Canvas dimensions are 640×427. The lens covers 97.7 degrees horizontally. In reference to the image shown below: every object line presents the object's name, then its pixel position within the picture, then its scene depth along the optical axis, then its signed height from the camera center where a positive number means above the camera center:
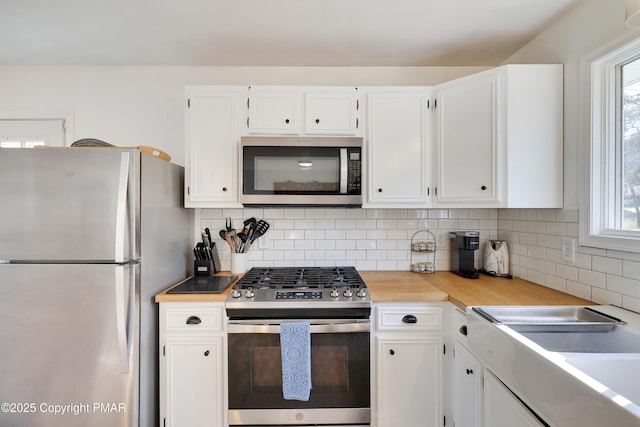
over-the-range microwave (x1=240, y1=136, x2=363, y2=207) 1.87 +0.29
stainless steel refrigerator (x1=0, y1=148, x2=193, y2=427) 1.43 -0.38
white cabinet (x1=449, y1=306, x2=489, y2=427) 1.36 -0.87
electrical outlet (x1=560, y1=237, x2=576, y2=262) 1.61 -0.20
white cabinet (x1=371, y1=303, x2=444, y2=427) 1.64 -0.89
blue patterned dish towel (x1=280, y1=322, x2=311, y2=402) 1.55 -0.83
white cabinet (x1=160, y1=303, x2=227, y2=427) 1.63 -0.88
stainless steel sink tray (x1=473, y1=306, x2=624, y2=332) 1.23 -0.49
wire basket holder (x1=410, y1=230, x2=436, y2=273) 2.24 -0.29
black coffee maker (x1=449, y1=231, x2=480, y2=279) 2.06 -0.29
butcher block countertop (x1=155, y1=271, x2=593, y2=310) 1.53 -0.47
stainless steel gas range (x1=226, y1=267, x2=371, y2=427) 1.60 -0.84
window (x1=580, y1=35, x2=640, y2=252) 1.37 +0.33
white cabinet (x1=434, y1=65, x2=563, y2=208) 1.69 +0.48
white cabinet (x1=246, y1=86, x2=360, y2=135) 1.94 +0.72
